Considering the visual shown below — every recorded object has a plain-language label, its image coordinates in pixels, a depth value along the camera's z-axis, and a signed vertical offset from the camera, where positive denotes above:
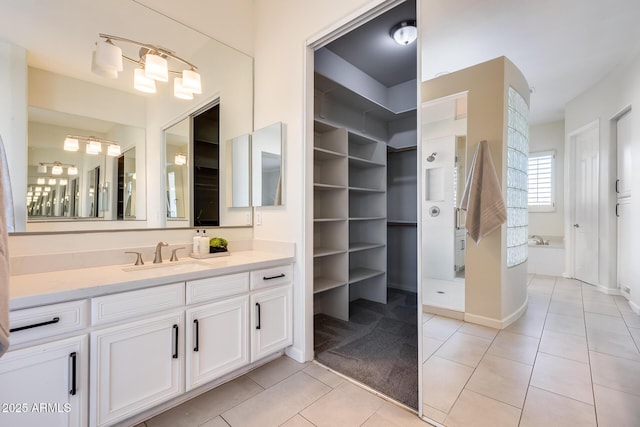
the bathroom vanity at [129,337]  1.15 -0.63
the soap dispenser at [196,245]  2.07 -0.24
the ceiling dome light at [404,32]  2.61 +1.74
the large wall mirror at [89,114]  1.50 +0.60
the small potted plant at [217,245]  2.14 -0.25
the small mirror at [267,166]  2.26 +0.40
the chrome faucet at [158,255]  1.88 -0.29
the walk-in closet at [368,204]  2.42 +0.11
